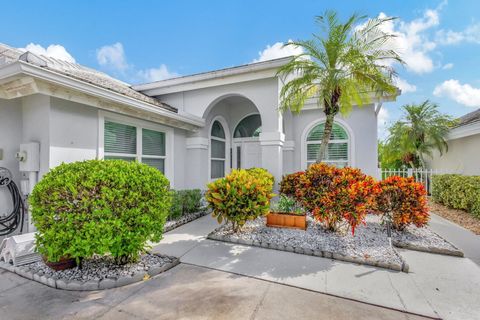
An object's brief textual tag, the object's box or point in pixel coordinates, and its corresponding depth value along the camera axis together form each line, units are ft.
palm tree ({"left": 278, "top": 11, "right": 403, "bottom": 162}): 20.34
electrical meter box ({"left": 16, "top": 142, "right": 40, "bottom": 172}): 15.76
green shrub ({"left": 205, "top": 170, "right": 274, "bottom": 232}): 16.43
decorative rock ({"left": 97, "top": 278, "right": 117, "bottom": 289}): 10.57
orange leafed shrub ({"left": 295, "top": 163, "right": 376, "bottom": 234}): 15.44
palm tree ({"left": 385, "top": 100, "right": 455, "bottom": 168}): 42.78
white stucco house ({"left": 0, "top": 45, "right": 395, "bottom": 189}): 15.98
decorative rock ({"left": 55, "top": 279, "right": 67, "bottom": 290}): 10.51
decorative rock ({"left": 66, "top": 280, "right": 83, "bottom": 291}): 10.42
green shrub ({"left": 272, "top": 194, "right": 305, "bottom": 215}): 20.41
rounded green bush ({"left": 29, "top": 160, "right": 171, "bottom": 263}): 10.46
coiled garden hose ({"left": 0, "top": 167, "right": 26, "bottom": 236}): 16.89
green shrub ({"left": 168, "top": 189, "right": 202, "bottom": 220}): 21.65
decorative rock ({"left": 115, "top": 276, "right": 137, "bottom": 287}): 10.82
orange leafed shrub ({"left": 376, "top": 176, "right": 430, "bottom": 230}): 17.08
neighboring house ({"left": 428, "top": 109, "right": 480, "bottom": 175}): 32.22
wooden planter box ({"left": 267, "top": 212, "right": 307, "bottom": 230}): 18.95
